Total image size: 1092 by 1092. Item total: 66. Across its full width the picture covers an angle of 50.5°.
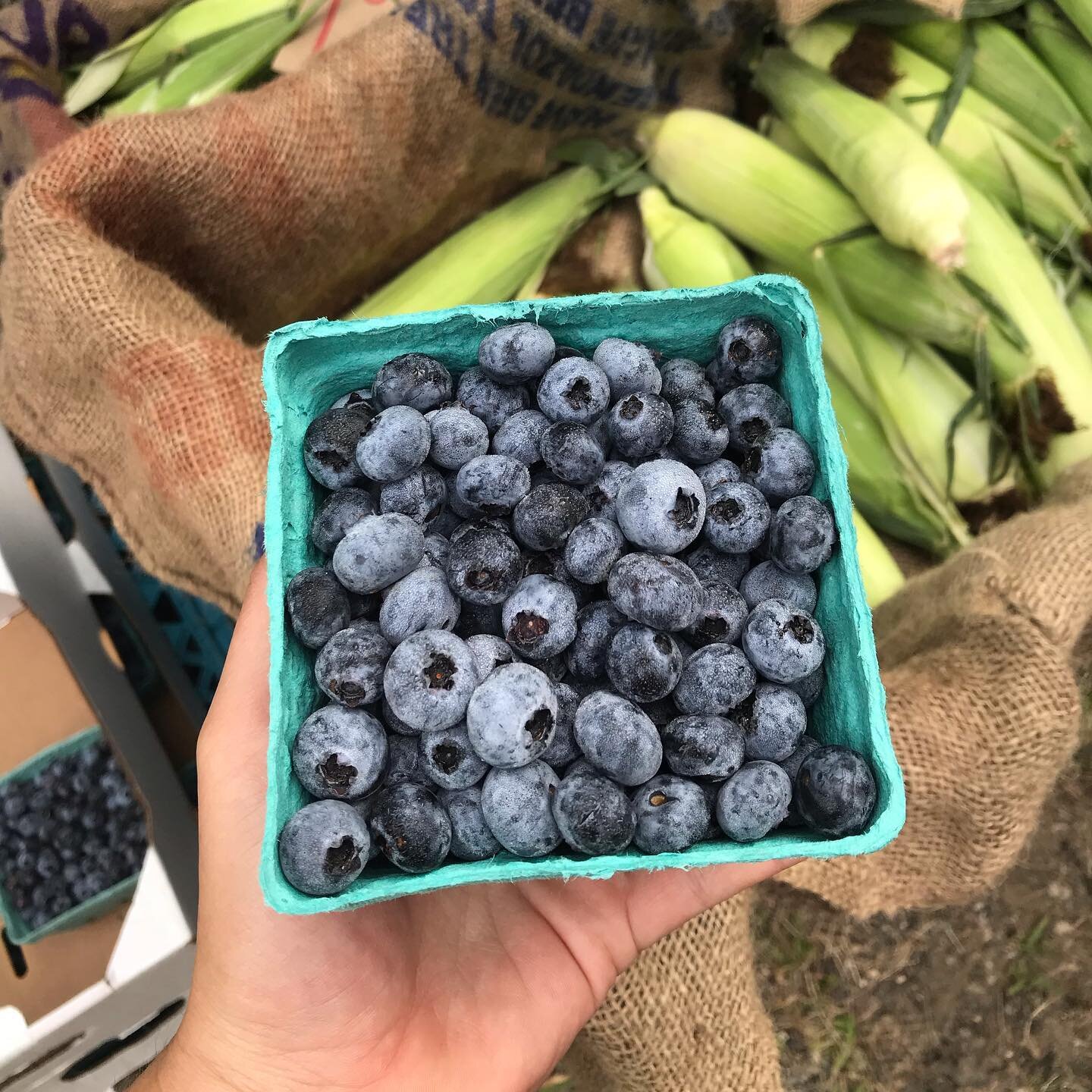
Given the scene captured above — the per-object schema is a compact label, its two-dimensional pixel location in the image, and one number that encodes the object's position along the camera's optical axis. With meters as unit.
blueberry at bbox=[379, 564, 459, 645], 0.22
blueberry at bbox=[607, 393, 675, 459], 0.23
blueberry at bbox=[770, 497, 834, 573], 0.22
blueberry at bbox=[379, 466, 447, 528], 0.23
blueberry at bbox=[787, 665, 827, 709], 0.23
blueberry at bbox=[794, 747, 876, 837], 0.21
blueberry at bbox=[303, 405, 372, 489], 0.24
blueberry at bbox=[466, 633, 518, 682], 0.22
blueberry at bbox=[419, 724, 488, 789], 0.21
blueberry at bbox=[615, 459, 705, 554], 0.22
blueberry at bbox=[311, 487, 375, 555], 0.23
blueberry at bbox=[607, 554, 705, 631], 0.21
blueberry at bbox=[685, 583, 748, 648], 0.22
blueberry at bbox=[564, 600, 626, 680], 0.22
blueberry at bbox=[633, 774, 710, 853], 0.21
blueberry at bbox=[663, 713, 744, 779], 0.21
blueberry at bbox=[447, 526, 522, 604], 0.22
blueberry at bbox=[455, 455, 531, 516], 0.23
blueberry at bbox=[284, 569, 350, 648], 0.22
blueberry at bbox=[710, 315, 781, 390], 0.24
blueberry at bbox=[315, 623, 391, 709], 0.21
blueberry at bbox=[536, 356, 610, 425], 0.23
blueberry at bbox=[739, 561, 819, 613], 0.23
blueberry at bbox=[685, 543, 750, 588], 0.24
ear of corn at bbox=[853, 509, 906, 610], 0.39
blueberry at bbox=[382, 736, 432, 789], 0.22
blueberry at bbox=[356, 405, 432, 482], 0.23
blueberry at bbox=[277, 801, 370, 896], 0.20
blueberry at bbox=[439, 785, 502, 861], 0.21
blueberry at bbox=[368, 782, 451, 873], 0.20
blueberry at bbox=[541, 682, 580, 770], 0.22
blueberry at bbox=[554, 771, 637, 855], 0.20
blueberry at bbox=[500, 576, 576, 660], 0.21
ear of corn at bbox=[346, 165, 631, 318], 0.44
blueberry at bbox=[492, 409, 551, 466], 0.24
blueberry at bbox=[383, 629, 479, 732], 0.21
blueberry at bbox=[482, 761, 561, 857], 0.21
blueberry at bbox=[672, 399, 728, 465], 0.24
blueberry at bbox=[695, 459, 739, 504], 0.24
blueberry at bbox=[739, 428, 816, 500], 0.23
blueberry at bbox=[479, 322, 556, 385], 0.24
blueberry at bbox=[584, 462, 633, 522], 0.23
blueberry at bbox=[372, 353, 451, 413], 0.24
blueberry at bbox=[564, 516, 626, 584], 0.22
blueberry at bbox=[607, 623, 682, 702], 0.21
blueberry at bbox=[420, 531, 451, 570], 0.23
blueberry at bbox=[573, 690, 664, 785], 0.21
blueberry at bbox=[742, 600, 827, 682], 0.22
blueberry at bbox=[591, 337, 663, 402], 0.24
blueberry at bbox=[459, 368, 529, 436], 0.24
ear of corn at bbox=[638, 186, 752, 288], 0.41
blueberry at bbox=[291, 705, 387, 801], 0.21
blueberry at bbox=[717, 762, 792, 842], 0.21
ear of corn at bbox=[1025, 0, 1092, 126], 0.42
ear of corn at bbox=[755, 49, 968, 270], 0.36
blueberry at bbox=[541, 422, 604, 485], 0.23
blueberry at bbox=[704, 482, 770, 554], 0.23
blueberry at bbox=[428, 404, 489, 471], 0.23
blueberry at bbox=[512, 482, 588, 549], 0.22
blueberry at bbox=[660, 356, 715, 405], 0.25
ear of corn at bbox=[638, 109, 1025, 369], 0.38
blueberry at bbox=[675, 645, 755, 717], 0.21
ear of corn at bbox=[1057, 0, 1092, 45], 0.40
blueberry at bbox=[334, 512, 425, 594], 0.22
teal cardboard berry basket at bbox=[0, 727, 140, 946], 0.42
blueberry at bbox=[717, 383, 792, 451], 0.24
